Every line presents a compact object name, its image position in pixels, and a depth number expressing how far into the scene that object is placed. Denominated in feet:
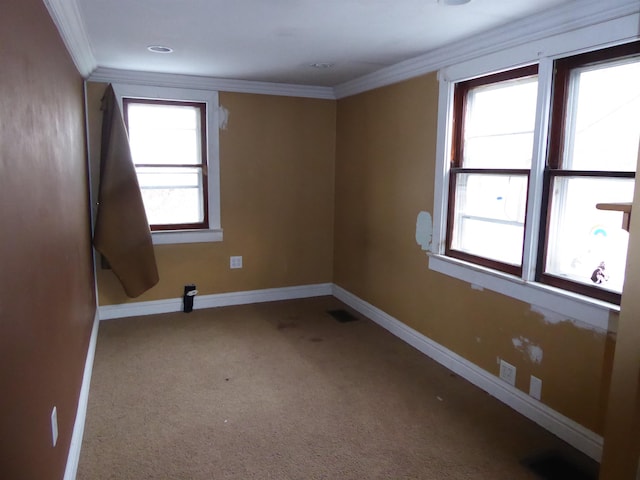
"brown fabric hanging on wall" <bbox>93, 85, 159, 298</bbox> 12.62
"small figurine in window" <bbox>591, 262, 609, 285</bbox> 7.58
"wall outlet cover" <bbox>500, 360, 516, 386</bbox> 9.06
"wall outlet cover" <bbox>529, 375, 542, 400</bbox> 8.49
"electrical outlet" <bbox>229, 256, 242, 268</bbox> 15.26
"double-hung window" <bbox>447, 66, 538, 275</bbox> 8.95
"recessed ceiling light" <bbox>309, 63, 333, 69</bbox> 11.87
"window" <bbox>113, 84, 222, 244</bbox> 13.65
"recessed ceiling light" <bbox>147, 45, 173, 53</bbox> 10.27
